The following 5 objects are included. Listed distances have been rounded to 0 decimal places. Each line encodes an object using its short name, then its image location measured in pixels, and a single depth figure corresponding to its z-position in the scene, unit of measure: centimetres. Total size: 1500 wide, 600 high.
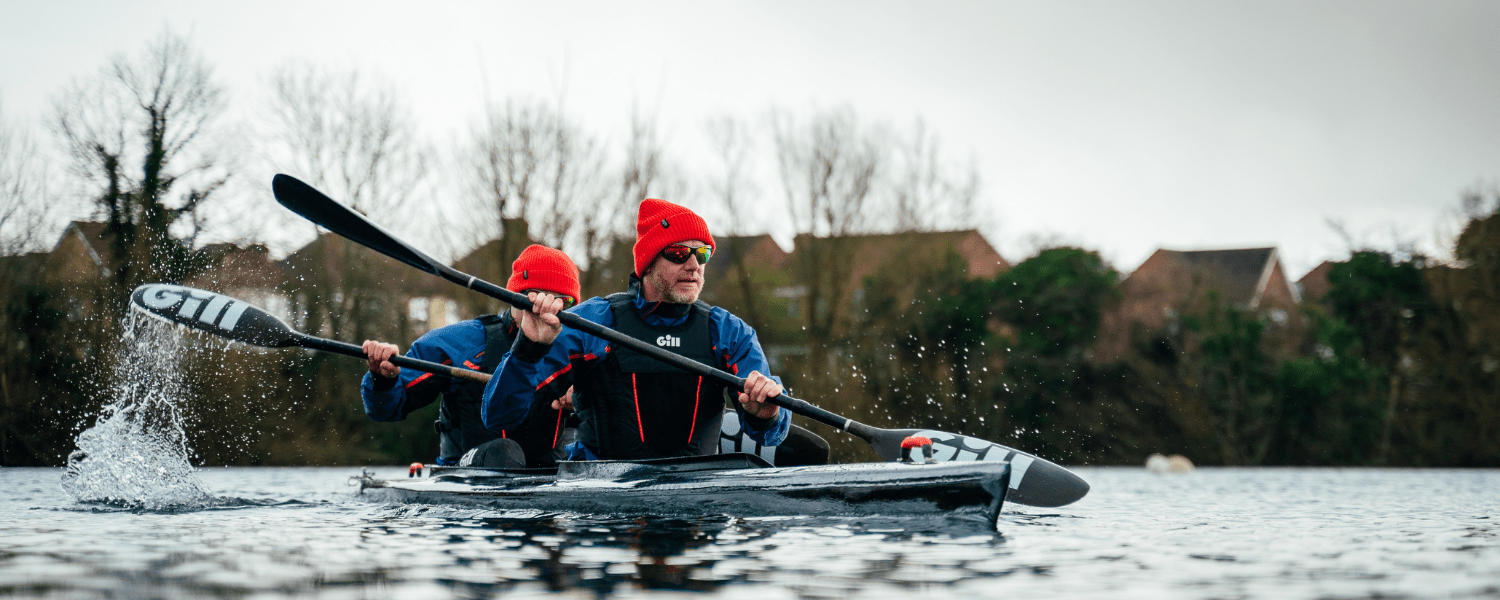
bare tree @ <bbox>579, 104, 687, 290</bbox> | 1891
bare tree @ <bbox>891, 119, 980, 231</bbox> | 2044
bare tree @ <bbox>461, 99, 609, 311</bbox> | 1878
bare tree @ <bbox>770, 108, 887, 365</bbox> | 2044
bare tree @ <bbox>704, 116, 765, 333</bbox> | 1998
